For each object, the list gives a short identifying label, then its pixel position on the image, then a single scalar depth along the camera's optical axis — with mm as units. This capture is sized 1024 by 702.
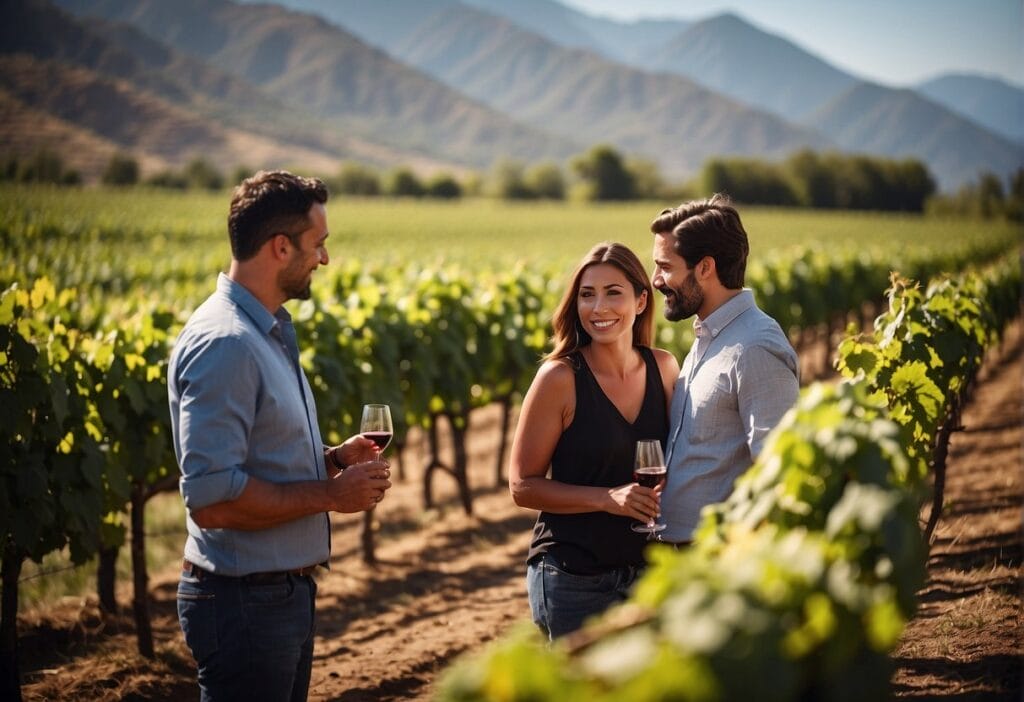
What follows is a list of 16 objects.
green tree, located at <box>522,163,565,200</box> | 104188
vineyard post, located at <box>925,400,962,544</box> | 5293
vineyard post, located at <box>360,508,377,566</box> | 7189
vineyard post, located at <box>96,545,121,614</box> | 5844
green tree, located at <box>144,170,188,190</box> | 89188
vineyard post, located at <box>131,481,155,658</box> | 5324
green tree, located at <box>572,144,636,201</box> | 100250
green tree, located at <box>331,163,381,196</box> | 101312
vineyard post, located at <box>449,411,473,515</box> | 8391
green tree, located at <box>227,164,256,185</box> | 92438
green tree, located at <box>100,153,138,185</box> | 86625
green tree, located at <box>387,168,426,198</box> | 99875
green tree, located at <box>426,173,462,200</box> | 102625
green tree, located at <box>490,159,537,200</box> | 102625
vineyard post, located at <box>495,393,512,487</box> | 9383
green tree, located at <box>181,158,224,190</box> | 90431
